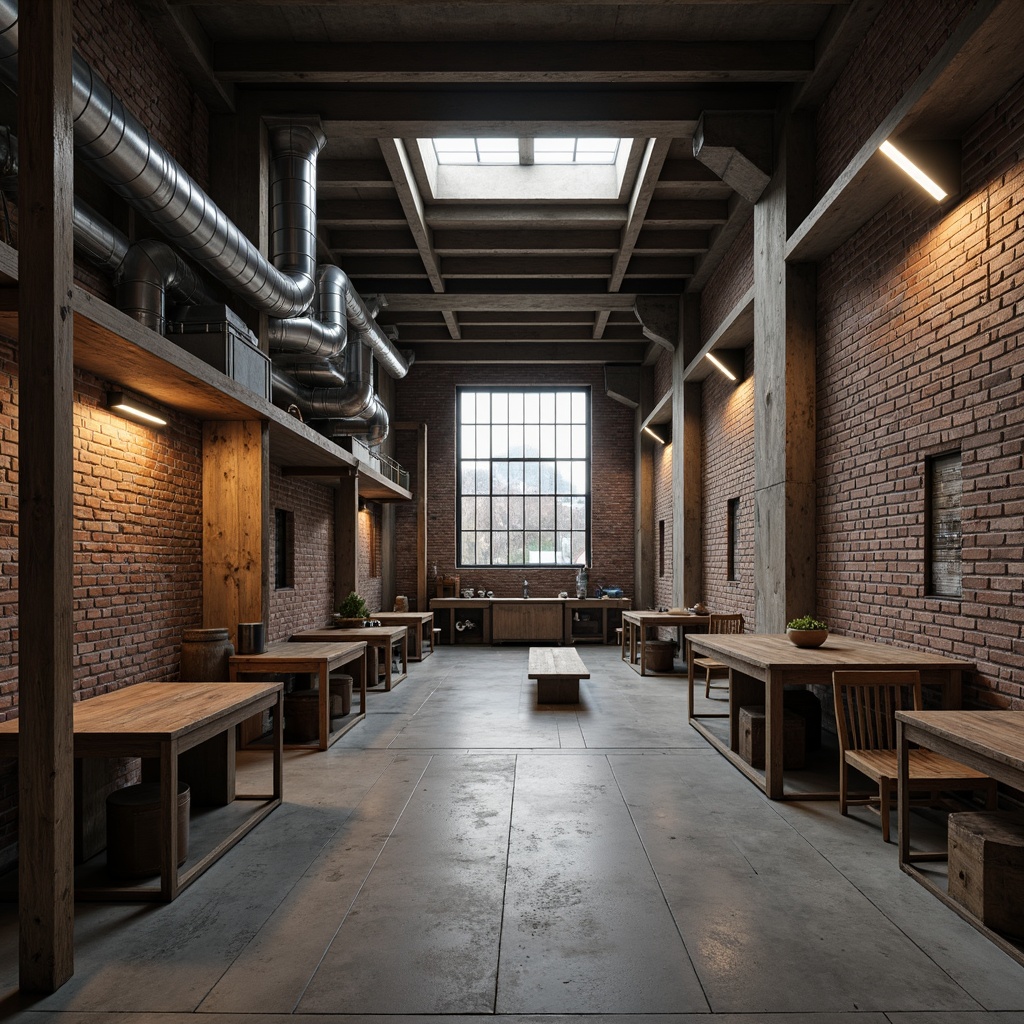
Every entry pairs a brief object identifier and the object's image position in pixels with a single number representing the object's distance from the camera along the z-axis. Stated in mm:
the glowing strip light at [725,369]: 9711
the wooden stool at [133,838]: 3637
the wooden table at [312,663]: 5910
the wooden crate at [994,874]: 3037
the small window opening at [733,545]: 10000
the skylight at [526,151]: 9266
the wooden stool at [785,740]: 5520
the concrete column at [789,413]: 6859
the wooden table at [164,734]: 3410
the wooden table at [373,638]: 8148
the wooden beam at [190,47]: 5781
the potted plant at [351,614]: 9312
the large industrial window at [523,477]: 15969
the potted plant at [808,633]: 5488
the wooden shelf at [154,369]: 3463
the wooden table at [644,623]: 9938
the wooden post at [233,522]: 6285
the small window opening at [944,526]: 4840
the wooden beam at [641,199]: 7988
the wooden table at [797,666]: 4555
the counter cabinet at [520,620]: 14123
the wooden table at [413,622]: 11781
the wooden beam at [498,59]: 6547
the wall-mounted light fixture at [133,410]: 4863
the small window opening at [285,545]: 9477
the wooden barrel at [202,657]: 5531
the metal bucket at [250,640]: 6043
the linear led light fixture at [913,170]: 4742
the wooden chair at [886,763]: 3676
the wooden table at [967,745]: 2918
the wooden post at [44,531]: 2672
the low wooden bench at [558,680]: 7961
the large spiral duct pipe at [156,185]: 4031
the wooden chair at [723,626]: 8750
